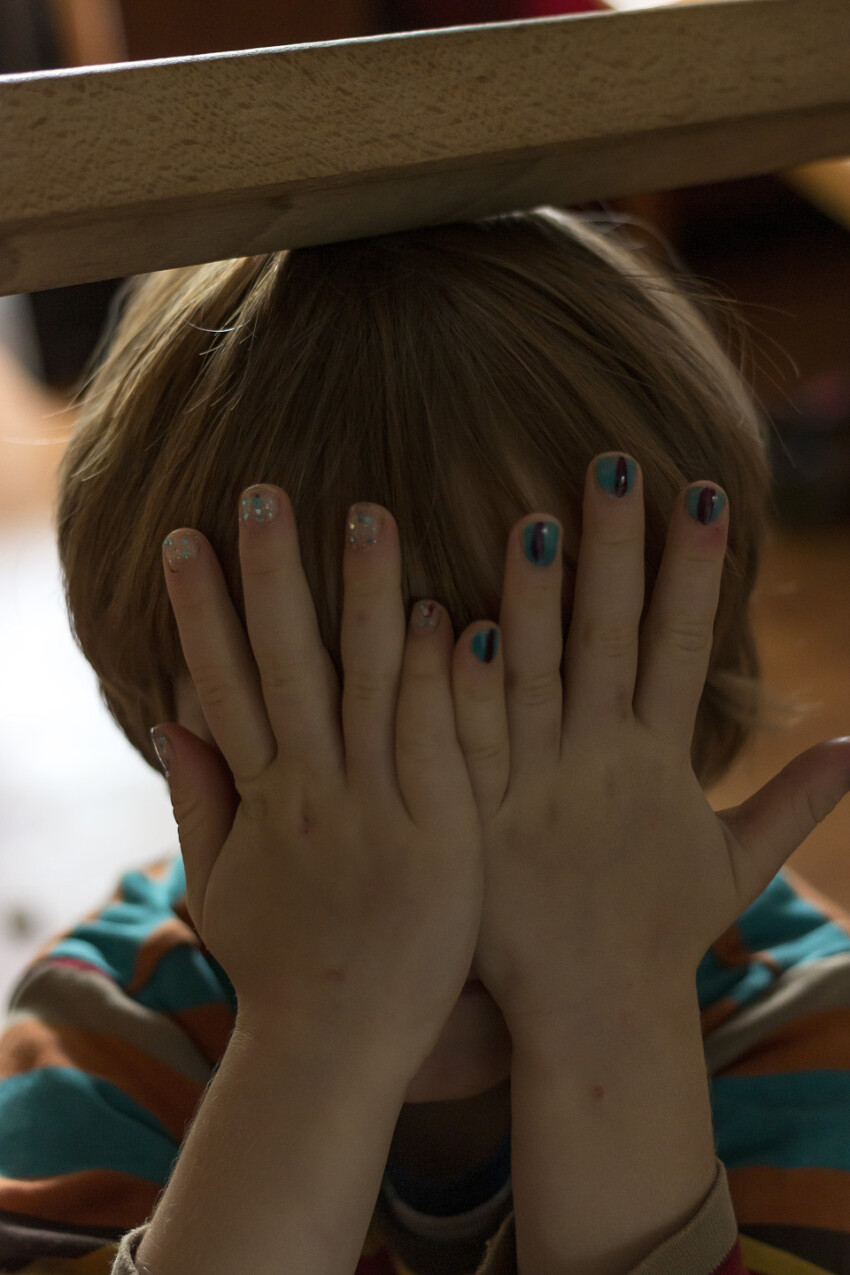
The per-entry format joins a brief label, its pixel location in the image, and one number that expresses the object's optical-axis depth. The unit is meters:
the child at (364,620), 0.71
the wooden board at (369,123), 0.64
